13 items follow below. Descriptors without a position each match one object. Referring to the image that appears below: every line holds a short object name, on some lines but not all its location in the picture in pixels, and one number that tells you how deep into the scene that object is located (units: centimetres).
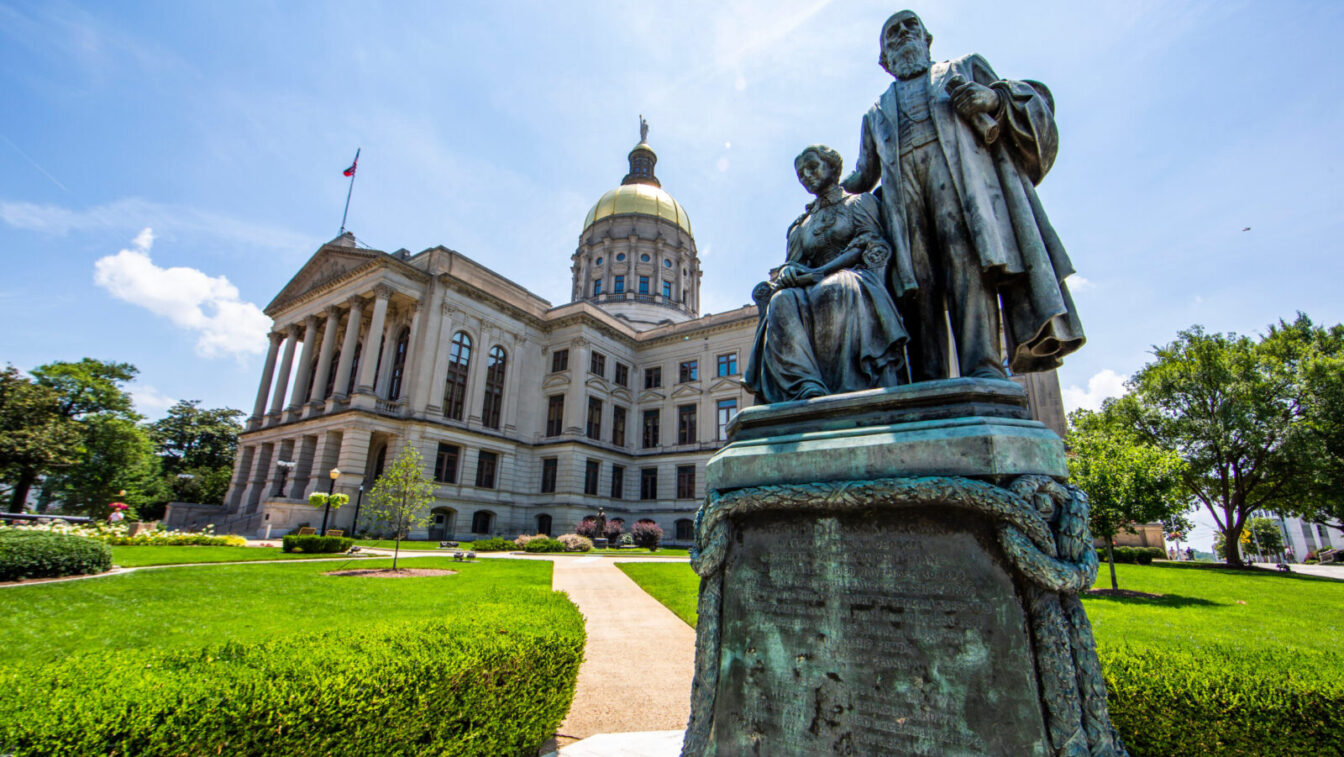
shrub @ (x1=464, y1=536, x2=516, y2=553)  2594
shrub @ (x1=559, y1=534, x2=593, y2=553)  2745
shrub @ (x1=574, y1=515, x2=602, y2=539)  3139
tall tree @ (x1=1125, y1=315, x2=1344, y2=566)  2738
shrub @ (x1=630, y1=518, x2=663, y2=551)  3086
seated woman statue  344
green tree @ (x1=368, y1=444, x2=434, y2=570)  2266
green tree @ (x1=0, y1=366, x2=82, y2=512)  3450
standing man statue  335
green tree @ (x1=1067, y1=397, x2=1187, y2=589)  1638
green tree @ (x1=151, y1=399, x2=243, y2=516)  5191
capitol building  3241
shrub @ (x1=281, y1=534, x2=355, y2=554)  1905
